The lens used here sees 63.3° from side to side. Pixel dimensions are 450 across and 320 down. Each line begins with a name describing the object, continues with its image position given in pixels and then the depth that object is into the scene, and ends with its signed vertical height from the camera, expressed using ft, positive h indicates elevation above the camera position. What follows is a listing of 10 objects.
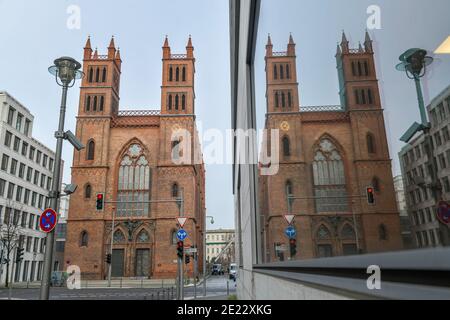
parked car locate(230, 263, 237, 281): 157.60 -6.42
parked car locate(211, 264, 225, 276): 240.12 -6.93
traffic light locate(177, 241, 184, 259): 50.60 +1.39
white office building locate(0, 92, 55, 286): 132.98 +31.48
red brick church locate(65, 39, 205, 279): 124.57 +29.27
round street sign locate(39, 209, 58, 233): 25.78 +2.95
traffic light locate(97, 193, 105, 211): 64.10 +10.42
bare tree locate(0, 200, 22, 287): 112.06 +12.74
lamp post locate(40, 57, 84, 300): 26.63 +11.58
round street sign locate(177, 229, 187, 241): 50.05 +3.50
